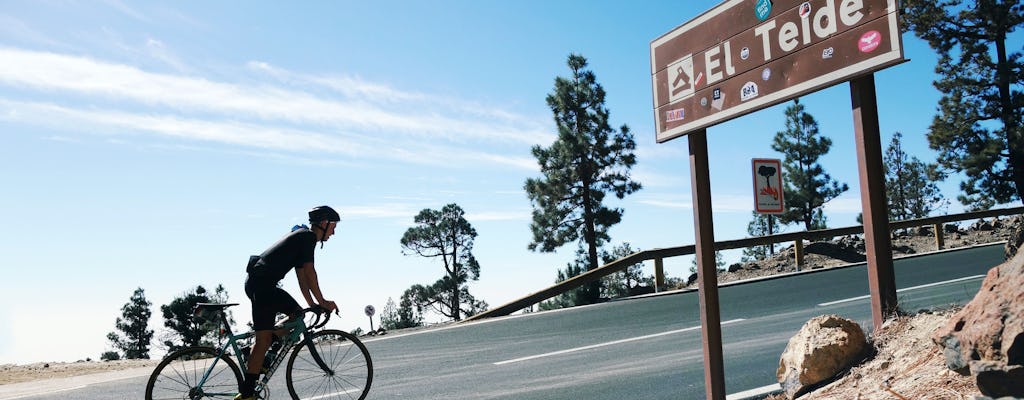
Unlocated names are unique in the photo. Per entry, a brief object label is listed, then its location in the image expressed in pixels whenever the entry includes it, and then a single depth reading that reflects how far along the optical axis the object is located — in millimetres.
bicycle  6191
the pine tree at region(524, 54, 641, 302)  34969
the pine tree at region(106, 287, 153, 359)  47219
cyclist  5992
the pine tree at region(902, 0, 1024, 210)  31938
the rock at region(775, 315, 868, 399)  5199
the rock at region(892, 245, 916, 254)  21000
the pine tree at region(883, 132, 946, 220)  50188
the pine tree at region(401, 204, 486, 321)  47844
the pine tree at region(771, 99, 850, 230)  42875
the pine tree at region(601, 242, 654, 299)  42625
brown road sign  4938
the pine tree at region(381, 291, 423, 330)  45781
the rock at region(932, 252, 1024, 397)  3479
